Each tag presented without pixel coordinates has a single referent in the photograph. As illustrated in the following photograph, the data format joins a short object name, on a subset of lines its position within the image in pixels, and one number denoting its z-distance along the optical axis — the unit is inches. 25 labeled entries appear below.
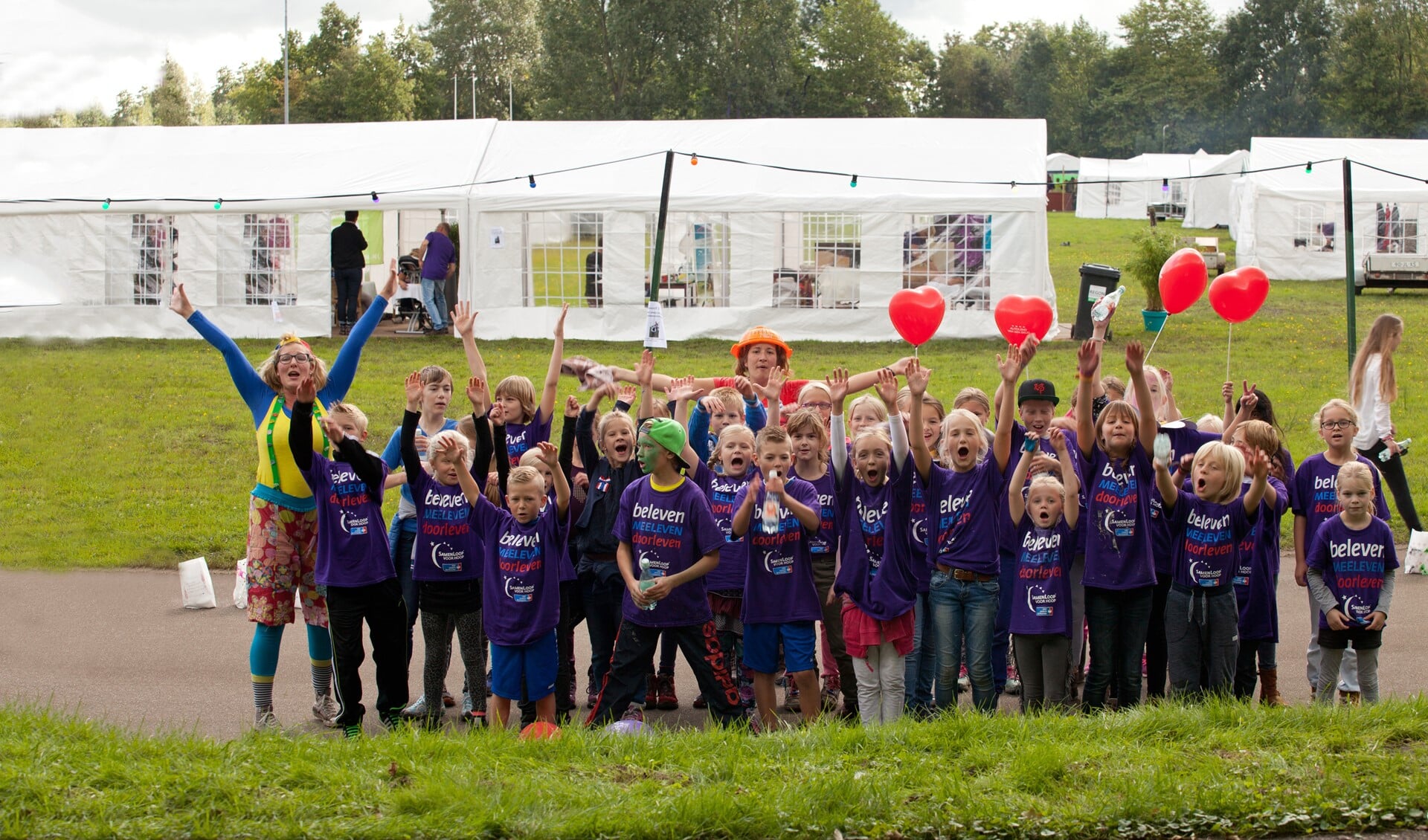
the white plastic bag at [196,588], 327.3
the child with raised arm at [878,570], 230.7
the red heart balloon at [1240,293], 343.0
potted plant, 830.5
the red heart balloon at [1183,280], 336.2
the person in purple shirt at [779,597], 233.3
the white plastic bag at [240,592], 321.1
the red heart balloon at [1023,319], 331.6
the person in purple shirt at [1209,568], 235.1
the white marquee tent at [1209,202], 1696.6
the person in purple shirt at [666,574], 230.4
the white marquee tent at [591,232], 741.3
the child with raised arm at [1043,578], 231.8
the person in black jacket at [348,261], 749.3
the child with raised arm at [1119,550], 235.8
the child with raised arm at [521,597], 230.1
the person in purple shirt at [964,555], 233.1
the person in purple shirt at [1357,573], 239.9
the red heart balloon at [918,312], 337.7
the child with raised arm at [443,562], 237.1
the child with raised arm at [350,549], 230.5
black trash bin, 701.9
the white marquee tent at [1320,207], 989.2
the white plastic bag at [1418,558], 349.1
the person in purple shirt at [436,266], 754.2
